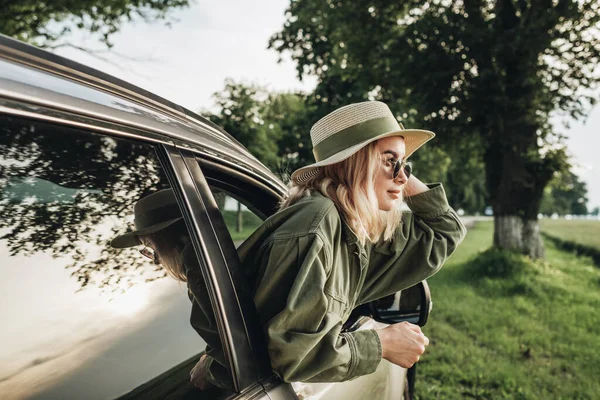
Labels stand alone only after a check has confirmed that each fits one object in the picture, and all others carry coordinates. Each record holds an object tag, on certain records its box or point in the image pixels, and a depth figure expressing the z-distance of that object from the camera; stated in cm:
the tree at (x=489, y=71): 945
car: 96
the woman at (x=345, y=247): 126
